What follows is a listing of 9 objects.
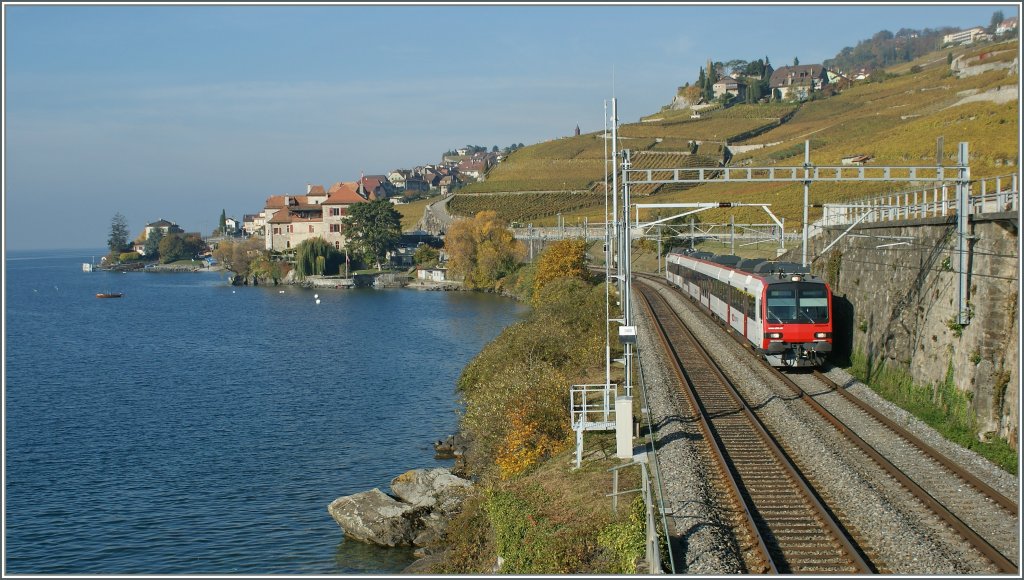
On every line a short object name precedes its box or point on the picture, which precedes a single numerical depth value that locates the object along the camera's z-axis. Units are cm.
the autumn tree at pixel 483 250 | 10969
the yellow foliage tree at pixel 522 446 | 2388
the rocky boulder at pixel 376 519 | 2539
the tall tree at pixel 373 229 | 13362
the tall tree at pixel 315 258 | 13100
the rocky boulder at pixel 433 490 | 2617
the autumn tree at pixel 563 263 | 6988
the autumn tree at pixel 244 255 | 14212
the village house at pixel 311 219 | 15100
